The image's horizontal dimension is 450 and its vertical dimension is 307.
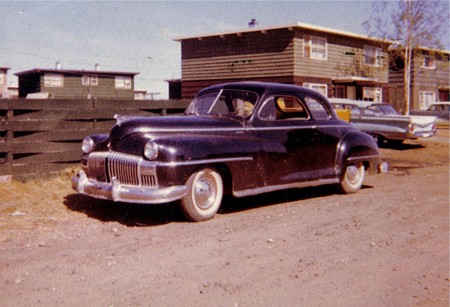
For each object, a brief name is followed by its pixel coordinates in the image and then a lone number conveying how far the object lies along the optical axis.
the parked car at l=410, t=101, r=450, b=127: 30.67
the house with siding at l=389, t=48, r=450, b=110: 36.68
